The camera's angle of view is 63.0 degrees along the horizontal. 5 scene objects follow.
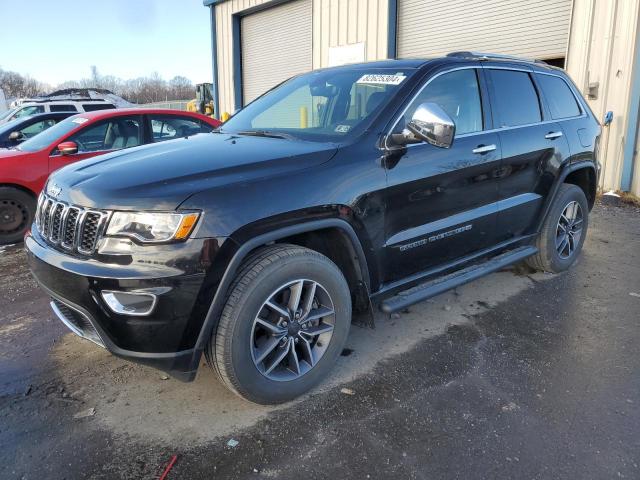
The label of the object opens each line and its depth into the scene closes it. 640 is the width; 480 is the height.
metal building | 8.11
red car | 6.27
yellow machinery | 22.08
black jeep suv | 2.38
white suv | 14.24
